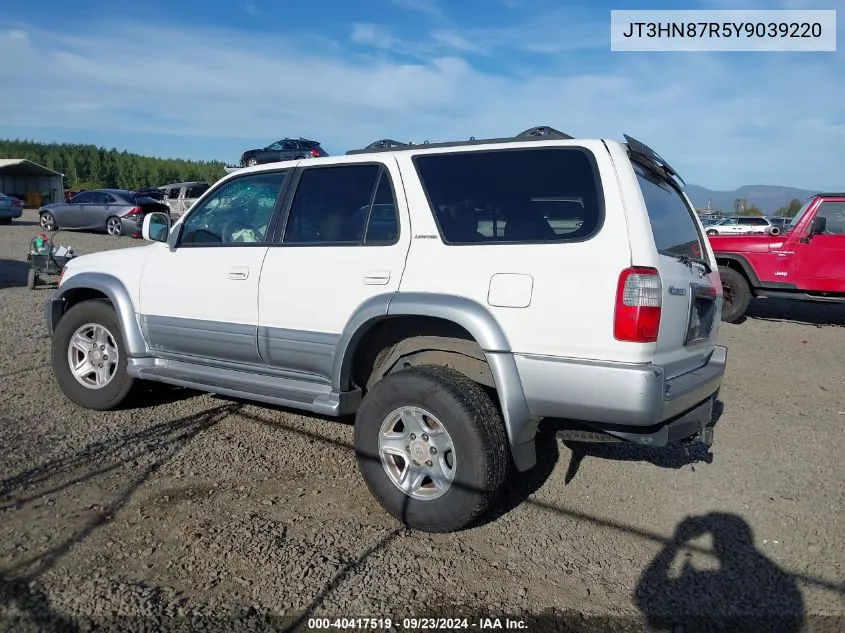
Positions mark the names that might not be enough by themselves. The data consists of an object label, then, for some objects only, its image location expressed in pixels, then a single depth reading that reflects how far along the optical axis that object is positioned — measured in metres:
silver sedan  22.16
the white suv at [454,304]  3.23
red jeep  10.17
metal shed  53.87
